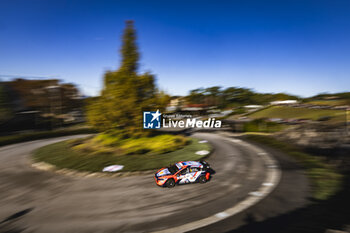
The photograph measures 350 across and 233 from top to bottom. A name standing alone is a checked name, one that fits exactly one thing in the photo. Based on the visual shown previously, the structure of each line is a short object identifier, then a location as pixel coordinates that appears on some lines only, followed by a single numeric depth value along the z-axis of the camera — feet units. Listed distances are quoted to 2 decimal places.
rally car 42.79
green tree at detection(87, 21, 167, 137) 78.33
